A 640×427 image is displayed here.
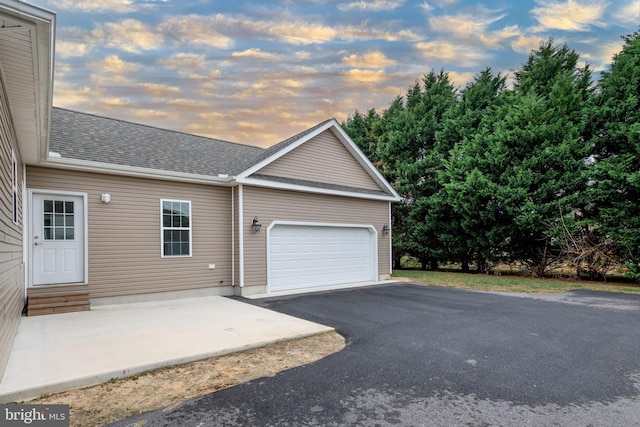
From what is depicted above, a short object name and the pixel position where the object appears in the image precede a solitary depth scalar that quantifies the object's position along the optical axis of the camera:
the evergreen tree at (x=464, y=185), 13.98
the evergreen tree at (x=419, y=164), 16.41
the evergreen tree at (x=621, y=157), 10.93
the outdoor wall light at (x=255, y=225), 8.77
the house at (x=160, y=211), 5.07
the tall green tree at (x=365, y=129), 22.95
